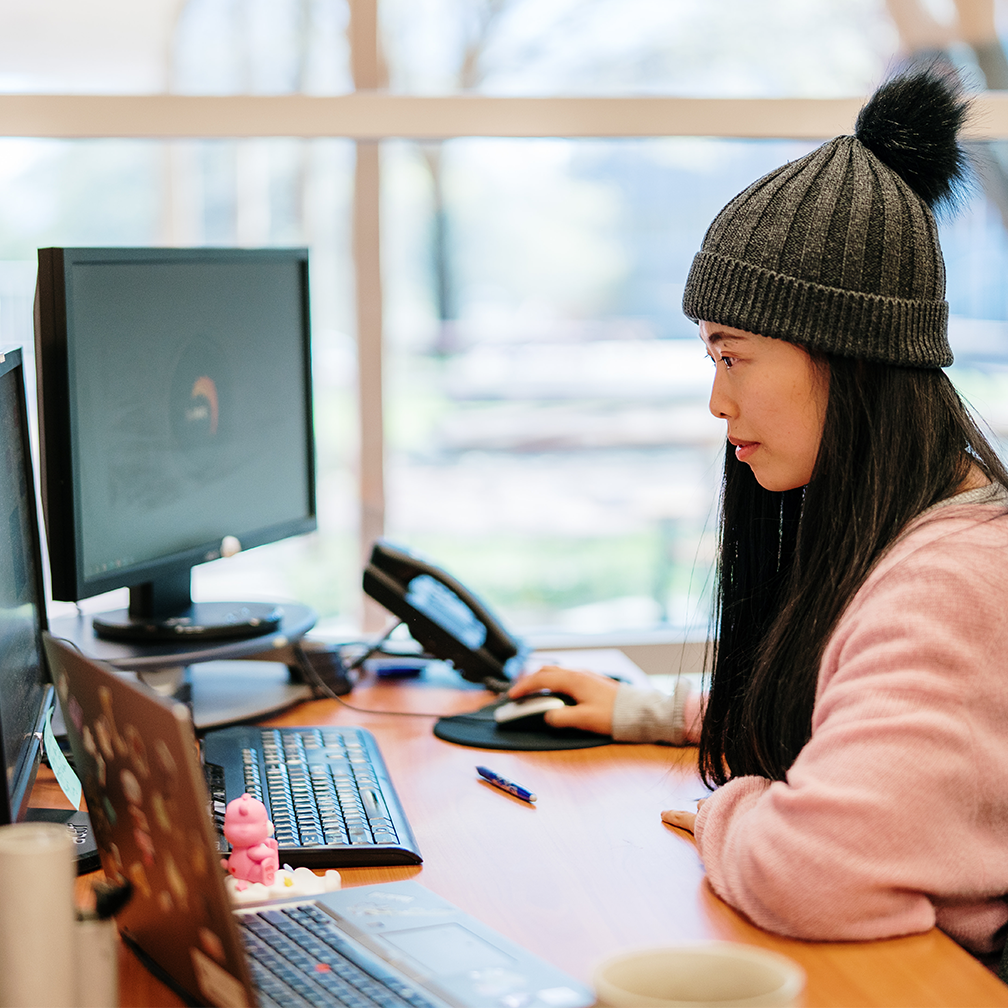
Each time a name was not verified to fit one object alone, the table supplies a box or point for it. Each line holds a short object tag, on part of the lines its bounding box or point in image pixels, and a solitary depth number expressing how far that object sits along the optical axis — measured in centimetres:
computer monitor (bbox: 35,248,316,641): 129
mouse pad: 137
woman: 86
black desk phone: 164
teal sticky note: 102
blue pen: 119
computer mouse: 142
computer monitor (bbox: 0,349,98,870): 93
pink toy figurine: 94
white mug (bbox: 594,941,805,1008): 58
